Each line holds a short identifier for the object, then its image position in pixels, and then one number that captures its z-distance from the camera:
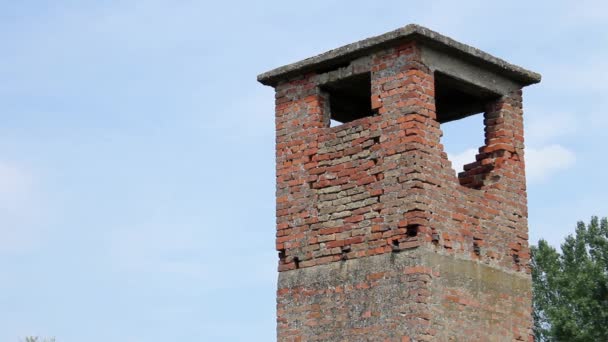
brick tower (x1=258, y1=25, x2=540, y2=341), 12.20
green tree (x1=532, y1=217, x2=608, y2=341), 30.31
